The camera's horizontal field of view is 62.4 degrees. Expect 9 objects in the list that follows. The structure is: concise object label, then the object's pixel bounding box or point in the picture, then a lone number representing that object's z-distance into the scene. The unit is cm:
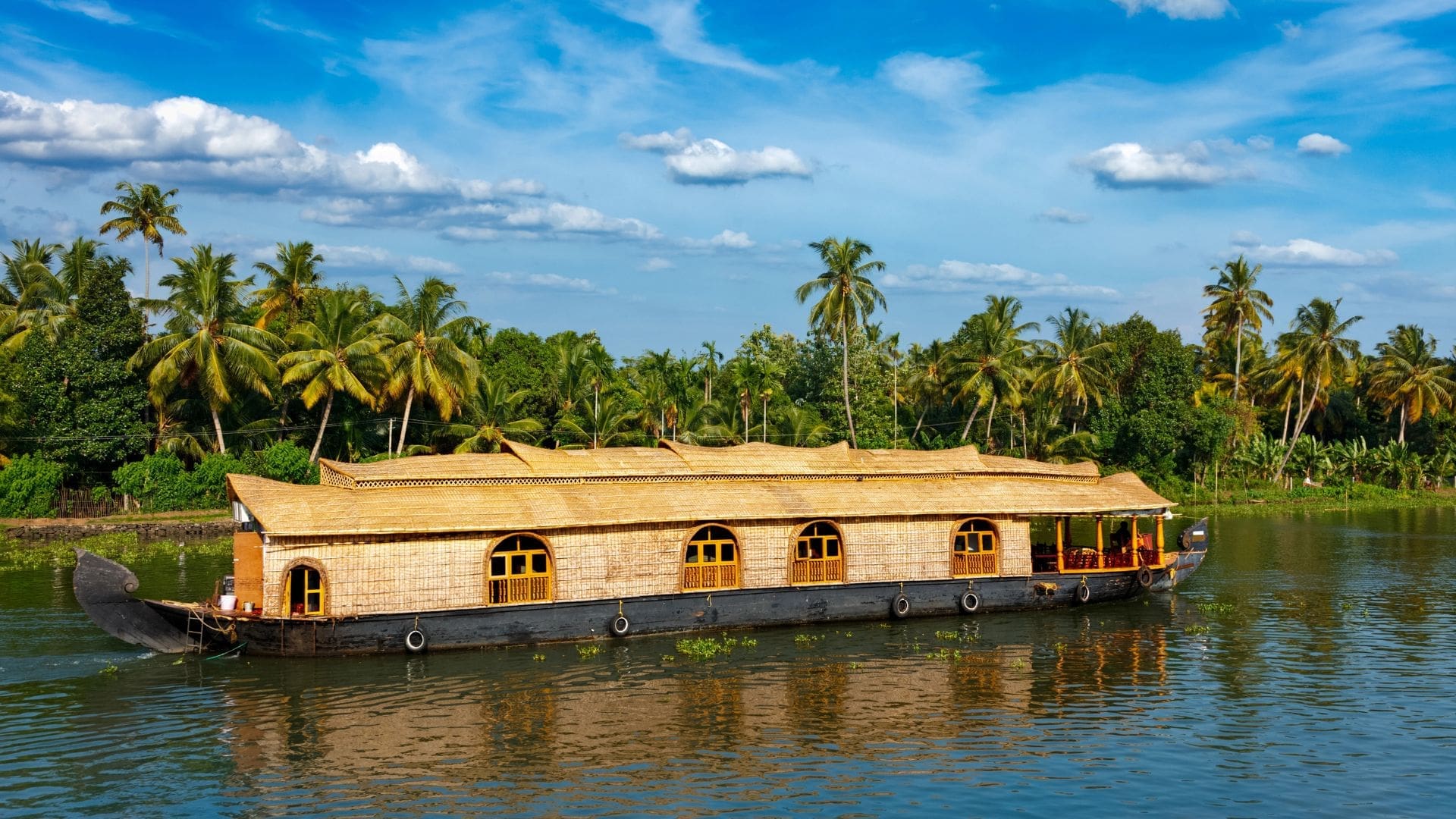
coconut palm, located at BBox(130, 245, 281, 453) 4238
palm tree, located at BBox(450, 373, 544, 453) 4475
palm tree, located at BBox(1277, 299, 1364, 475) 5638
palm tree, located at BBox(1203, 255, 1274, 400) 5797
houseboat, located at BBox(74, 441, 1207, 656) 2031
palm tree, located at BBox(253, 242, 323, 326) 4975
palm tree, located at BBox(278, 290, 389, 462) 4241
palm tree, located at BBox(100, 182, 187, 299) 4959
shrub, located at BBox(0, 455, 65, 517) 4084
